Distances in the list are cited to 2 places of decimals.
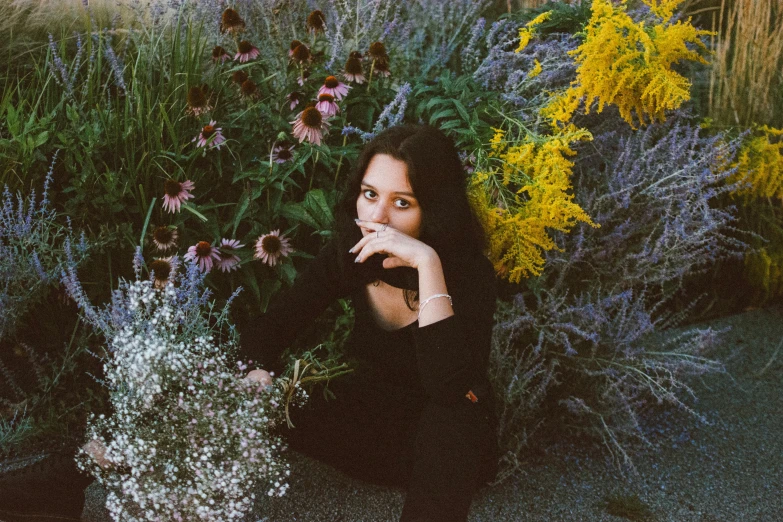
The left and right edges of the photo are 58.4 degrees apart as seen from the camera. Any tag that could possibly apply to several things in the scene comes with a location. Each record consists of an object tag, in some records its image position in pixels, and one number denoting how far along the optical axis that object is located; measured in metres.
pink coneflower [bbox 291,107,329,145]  2.48
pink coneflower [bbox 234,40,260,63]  2.81
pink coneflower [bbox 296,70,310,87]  2.75
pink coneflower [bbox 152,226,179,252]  2.46
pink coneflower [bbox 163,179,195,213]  2.50
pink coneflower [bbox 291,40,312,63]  2.66
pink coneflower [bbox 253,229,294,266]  2.49
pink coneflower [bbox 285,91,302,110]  2.78
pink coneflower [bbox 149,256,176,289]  2.30
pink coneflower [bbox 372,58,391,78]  2.87
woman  1.99
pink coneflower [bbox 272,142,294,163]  2.69
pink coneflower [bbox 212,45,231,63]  2.85
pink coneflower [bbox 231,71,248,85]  2.76
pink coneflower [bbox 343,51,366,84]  2.79
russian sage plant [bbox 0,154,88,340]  2.41
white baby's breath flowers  1.76
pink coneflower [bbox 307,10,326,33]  2.82
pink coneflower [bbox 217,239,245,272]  2.50
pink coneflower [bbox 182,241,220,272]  2.40
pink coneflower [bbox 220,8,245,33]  2.85
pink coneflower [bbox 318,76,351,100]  2.61
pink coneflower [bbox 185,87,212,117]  2.65
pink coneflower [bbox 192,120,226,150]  2.58
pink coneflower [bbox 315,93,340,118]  2.54
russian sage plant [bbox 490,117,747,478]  2.72
